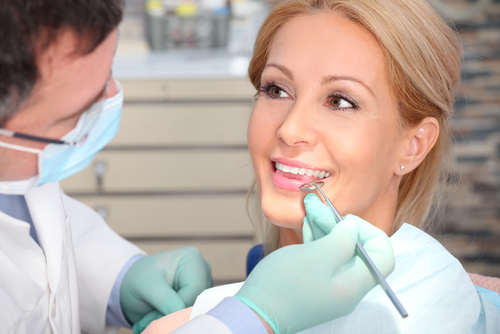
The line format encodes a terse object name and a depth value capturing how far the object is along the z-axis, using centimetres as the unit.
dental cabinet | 222
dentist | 56
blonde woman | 92
